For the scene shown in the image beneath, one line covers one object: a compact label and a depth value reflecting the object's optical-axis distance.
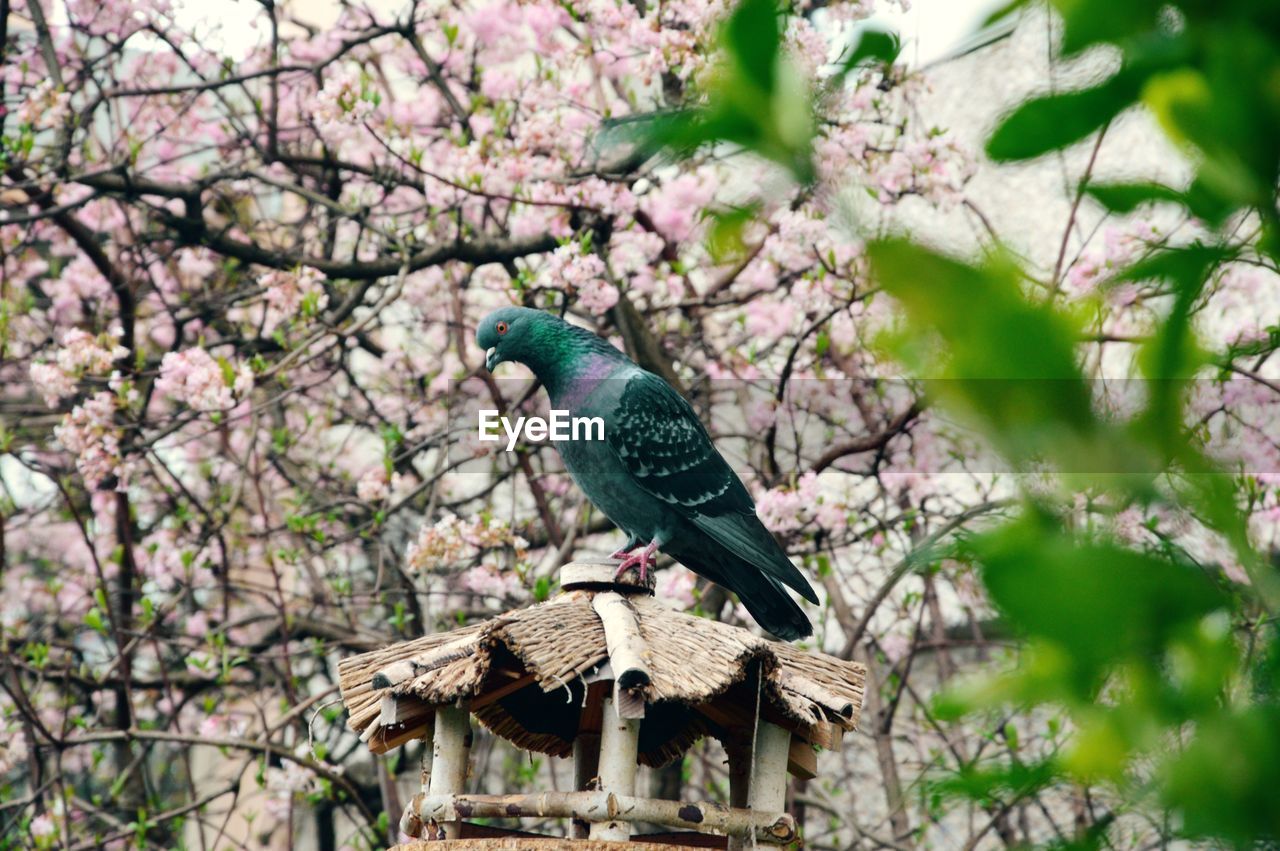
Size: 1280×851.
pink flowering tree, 9.16
